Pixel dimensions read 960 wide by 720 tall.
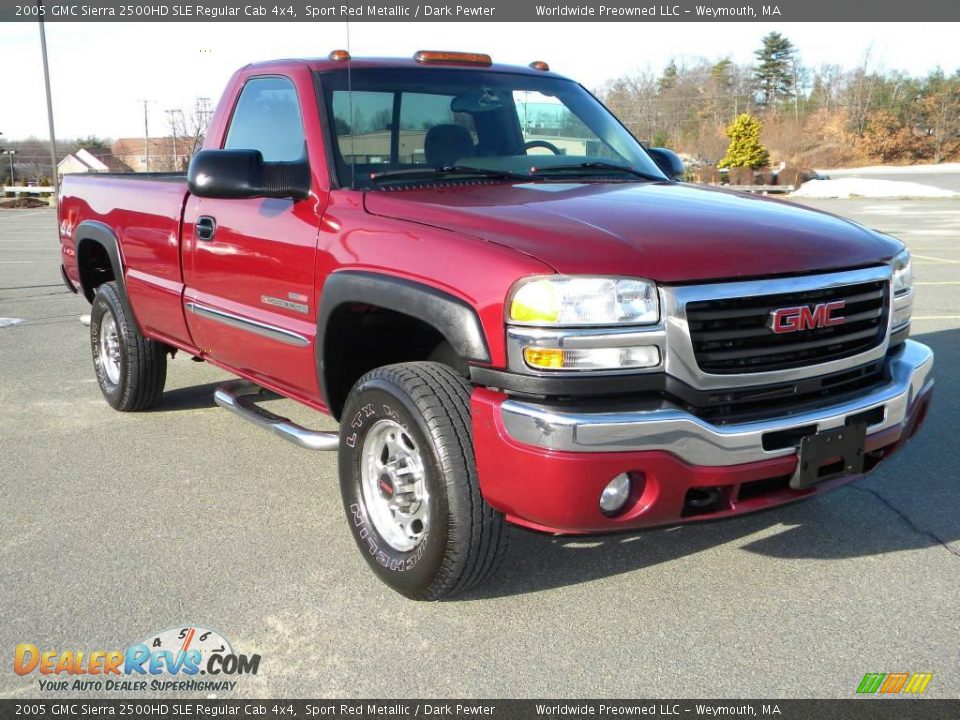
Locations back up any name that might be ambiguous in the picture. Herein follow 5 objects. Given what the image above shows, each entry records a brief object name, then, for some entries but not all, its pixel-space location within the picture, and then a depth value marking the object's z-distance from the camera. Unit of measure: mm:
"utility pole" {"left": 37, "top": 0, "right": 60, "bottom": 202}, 28845
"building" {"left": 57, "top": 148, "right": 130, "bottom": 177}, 47506
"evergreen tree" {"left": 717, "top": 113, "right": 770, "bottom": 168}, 40062
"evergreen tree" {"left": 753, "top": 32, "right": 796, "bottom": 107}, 81462
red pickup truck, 2750
